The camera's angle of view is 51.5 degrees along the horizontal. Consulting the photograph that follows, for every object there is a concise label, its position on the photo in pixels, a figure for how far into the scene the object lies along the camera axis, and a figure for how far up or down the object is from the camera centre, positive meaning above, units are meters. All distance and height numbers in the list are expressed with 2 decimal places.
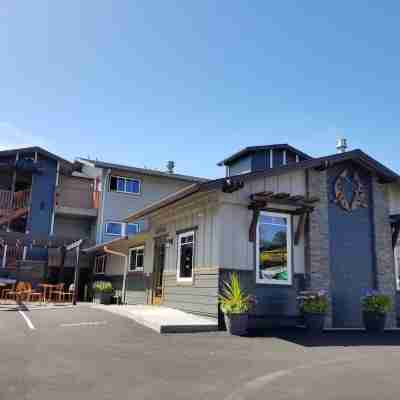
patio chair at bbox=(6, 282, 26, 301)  17.80 -0.84
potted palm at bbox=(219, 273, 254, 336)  9.28 -0.69
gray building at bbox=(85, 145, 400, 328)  10.81 +1.25
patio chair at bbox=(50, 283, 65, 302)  19.08 -1.08
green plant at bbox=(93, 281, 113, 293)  17.73 -0.53
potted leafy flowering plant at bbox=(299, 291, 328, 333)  10.19 -0.69
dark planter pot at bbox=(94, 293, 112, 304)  17.77 -0.97
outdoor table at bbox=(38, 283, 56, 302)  18.05 -0.92
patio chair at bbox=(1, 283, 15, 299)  19.86 -0.88
